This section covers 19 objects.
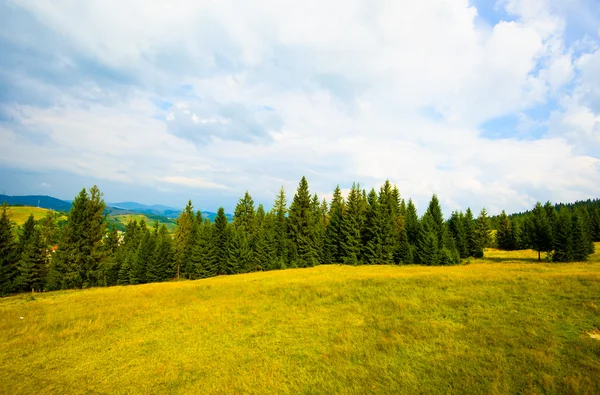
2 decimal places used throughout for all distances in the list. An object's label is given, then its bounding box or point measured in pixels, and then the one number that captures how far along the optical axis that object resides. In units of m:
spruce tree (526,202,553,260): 50.16
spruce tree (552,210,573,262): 46.19
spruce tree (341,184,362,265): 50.59
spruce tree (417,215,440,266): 48.36
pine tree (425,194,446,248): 54.65
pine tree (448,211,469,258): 63.73
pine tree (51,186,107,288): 39.62
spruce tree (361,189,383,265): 49.97
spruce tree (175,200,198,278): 57.34
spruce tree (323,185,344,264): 53.66
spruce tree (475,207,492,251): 66.39
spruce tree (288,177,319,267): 53.66
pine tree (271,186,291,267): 54.53
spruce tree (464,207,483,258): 65.25
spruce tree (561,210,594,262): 45.97
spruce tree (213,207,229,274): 54.44
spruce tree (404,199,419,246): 56.03
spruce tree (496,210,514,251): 84.71
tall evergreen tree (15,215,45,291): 44.38
